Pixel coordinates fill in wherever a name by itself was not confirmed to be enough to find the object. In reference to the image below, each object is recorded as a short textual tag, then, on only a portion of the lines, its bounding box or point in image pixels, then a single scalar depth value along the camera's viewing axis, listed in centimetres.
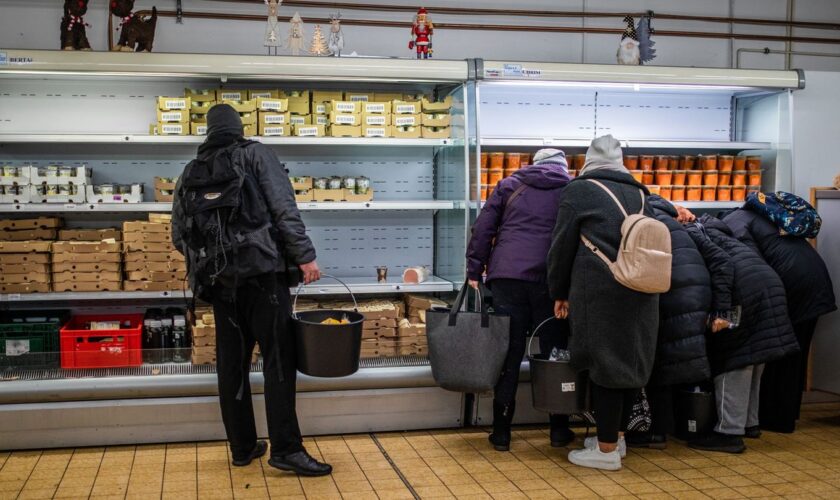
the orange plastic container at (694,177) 542
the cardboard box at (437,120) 494
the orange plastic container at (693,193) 543
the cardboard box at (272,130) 480
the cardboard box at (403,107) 491
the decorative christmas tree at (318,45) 502
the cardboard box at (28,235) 472
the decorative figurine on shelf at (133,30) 469
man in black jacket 381
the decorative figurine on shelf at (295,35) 495
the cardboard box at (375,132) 490
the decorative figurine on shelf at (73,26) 463
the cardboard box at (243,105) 476
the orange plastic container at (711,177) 543
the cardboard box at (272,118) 479
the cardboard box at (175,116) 469
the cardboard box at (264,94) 485
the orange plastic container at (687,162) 544
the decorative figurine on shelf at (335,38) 502
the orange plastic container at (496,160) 507
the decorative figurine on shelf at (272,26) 490
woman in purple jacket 432
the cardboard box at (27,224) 473
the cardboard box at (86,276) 466
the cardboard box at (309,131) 486
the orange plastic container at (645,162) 534
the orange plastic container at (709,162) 543
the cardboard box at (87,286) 466
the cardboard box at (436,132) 496
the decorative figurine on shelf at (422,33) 500
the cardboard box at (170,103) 468
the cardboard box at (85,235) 476
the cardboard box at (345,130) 488
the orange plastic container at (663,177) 535
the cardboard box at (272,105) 478
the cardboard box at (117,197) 470
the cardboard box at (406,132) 493
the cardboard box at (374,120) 489
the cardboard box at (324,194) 492
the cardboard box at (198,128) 473
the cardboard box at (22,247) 460
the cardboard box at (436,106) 495
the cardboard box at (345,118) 487
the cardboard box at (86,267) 464
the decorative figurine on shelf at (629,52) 528
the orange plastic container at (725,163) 545
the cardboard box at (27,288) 462
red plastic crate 447
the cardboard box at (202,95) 475
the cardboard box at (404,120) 492
